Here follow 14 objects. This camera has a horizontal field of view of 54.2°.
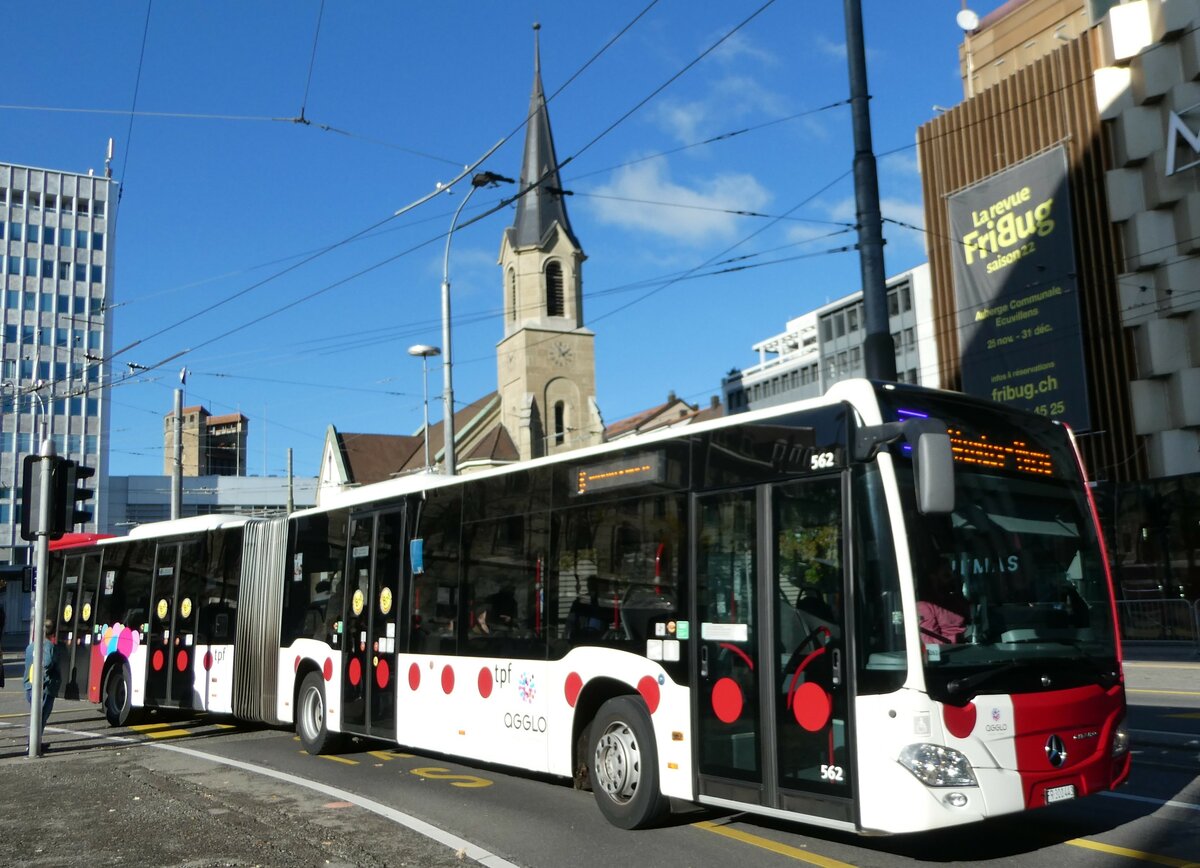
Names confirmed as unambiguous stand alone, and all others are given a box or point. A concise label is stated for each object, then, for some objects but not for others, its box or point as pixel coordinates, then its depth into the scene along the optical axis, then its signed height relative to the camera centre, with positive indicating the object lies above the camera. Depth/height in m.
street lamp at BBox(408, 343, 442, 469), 32.81 +7.33
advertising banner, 38.75 +10.41
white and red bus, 6.60 -0.10
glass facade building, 91.44 +27.35
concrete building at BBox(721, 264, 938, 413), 72.00 +17.81
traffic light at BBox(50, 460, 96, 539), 13.33 +1.45
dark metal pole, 10.74 +3.65
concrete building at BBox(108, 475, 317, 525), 107.12 +11.83
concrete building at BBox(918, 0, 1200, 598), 35.56 +10.89
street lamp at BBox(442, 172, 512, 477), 24.27 +4.95
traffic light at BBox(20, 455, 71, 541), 13.19 +1.48
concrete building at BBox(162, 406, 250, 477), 145.12 +22.75
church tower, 70.81 +16.47
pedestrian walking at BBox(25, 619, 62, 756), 13.98 -0.60
